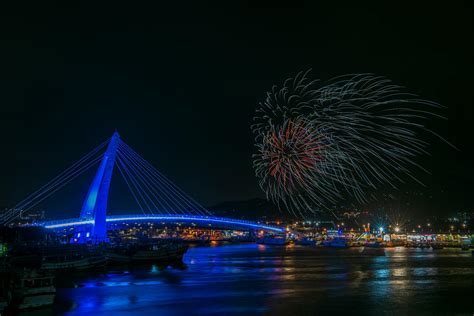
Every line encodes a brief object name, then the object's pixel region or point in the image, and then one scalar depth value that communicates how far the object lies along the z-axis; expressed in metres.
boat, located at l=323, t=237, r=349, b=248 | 90.45
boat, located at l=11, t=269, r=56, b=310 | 19.70
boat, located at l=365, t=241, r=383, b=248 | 86.64
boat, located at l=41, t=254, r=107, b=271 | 35.00
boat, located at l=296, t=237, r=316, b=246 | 103.28
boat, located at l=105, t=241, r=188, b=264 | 44.76
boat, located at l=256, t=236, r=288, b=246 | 108.49
